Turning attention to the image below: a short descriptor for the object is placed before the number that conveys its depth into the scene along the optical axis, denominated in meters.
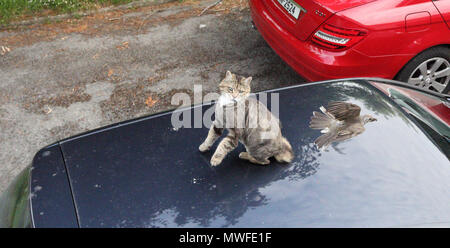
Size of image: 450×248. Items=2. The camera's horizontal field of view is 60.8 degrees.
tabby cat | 1.98
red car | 3.54
